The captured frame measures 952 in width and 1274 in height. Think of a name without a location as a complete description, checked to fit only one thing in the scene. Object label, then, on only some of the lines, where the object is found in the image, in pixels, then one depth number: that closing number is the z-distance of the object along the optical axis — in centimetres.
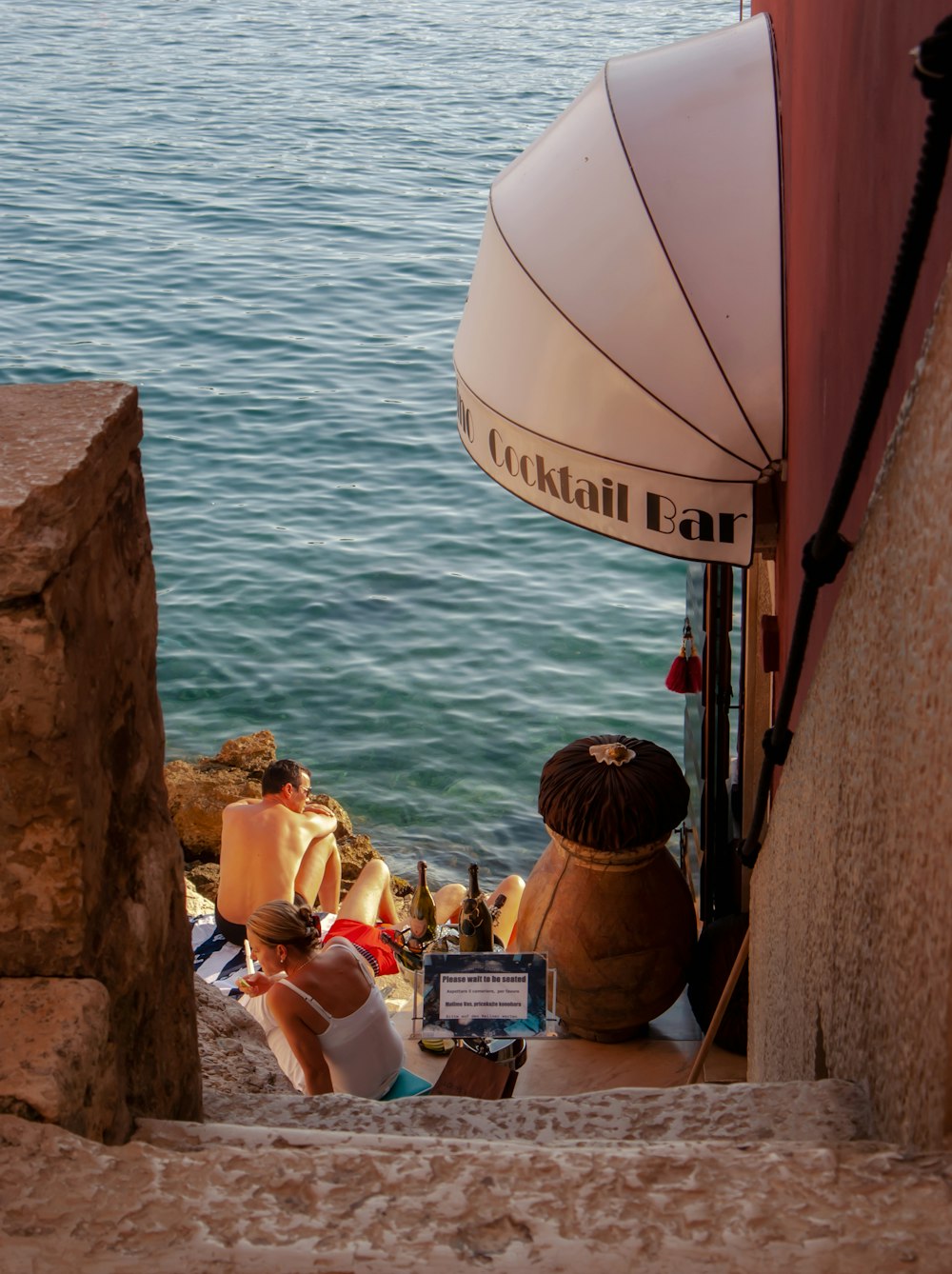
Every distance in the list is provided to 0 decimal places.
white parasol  462
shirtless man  678
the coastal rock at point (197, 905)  744
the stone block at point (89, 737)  173
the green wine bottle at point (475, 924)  544
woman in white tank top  481
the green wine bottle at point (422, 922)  649
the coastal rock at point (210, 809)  891
